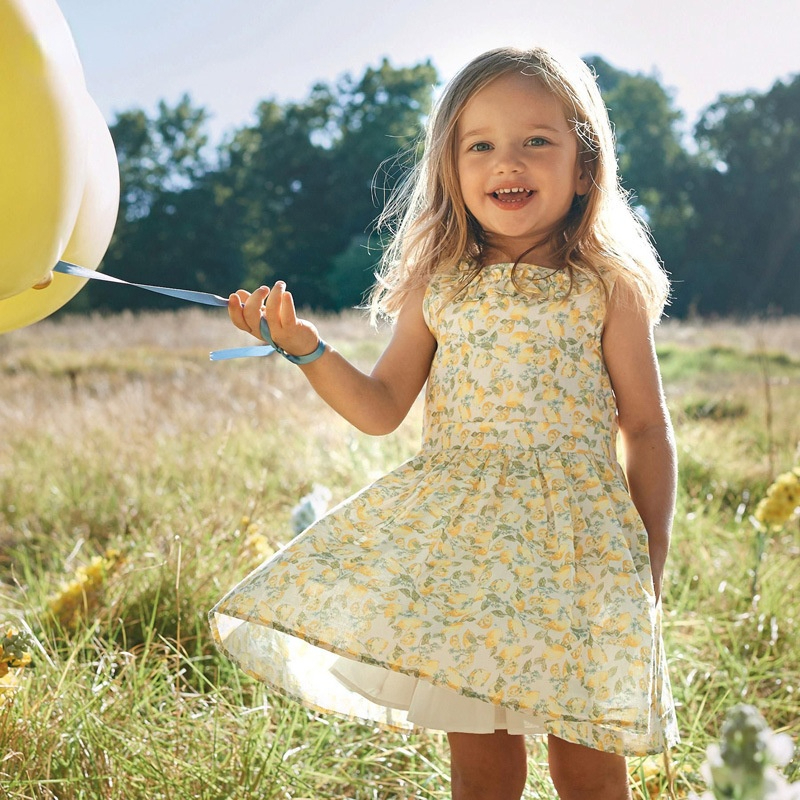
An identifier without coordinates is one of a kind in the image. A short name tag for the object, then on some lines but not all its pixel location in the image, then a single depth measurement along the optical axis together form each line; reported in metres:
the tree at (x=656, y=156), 15.48
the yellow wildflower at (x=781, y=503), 2.40
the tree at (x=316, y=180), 15.41
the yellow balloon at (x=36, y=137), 1.13
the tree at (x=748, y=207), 14.65
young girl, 1.40
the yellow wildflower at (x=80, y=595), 2.32
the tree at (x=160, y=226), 14.87
